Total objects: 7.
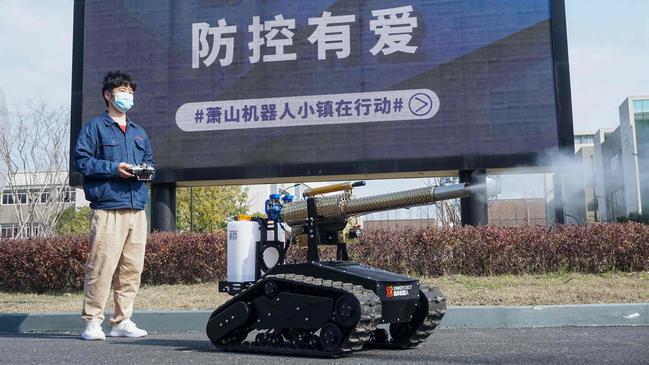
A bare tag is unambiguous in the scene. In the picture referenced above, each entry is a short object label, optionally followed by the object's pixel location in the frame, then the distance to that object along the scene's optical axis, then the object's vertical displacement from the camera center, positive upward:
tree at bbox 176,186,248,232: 33.03 +1.88
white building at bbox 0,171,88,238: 25.33 +2.18
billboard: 10.18 +2.42
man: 4.86 +0.31
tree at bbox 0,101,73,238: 23.05 +2.41
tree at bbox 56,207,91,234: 37.84 +1.60
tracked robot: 3.78 -0.27
